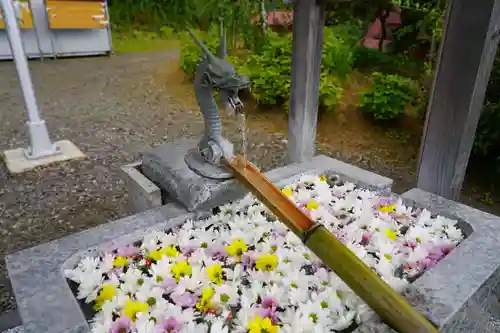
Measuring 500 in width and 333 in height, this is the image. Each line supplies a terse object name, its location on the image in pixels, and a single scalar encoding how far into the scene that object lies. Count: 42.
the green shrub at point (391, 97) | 4.60
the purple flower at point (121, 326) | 1.13
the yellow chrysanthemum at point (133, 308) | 1.18
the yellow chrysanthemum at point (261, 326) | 1.13
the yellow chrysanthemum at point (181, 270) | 1.37
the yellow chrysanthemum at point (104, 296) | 1.25
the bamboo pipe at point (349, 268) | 1.06
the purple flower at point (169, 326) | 1.13
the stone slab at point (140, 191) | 1.88
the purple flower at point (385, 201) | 1.86
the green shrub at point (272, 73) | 5.12
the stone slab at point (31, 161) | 3.75
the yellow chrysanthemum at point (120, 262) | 1.42
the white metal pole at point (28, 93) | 3.53
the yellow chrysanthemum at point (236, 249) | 1.50
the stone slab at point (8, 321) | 1.67
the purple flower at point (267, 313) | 1.19
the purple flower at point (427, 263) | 1.44
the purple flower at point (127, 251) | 1.49
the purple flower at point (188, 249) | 1.50
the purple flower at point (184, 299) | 1.25
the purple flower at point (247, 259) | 1.46
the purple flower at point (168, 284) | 1.31
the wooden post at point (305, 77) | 2.61
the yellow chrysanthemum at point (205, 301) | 1.23
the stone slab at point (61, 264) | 1.10
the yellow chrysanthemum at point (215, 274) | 1.35
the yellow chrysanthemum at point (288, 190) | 1.94
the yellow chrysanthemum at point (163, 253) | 1.46
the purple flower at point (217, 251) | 1.50
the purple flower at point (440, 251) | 1.49
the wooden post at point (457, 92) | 1.77
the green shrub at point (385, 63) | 5.61
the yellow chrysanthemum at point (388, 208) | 1.80
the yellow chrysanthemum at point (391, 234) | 1.59
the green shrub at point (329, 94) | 4.78
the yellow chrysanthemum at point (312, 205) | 1.80
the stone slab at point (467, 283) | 1.18
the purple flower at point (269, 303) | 1.24
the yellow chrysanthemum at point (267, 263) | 1.42
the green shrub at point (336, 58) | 5.34
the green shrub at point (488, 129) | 3.32
